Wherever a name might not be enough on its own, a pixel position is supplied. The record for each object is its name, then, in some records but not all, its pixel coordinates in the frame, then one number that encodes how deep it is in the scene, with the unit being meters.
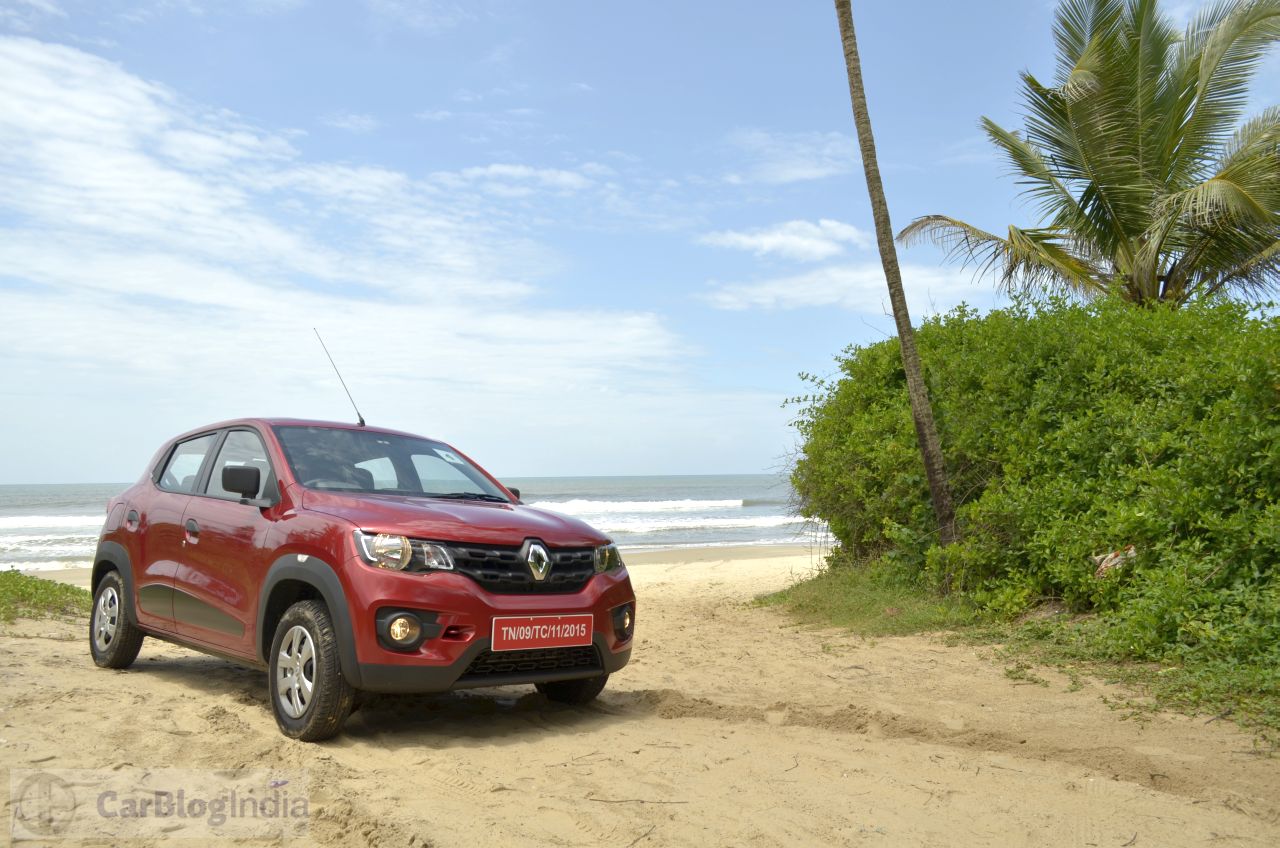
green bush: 6.59
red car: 4.87
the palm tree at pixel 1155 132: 13.83
